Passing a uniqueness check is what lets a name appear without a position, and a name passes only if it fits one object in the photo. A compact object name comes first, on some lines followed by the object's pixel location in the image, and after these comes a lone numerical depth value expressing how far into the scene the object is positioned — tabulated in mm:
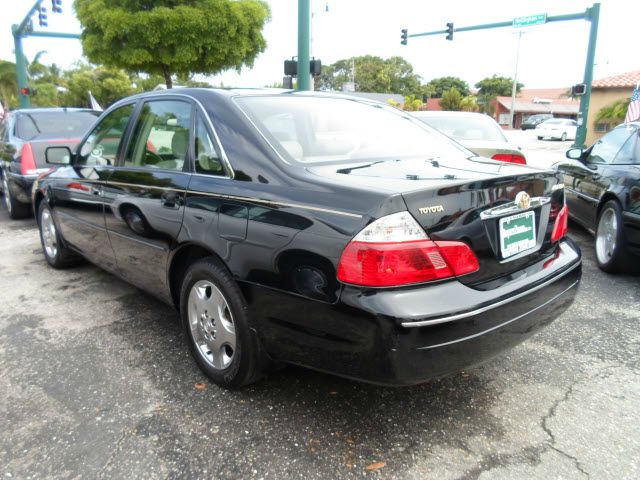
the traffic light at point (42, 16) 17625
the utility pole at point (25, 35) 17272
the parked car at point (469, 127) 7217
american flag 13784
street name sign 16984
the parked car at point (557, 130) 36281
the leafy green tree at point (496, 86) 78250
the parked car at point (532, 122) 50312
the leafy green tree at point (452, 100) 49688
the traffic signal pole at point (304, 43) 9250
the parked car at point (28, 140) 6941
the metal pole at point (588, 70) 15582
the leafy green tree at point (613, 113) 21078
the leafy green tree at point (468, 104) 50094
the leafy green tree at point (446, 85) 87312
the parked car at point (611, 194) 4379
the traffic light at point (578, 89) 16438
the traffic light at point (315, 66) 10781
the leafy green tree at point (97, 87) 41938
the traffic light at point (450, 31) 19484
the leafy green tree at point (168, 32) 13336
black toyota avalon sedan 1979
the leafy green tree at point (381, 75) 81812
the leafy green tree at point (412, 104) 47594
